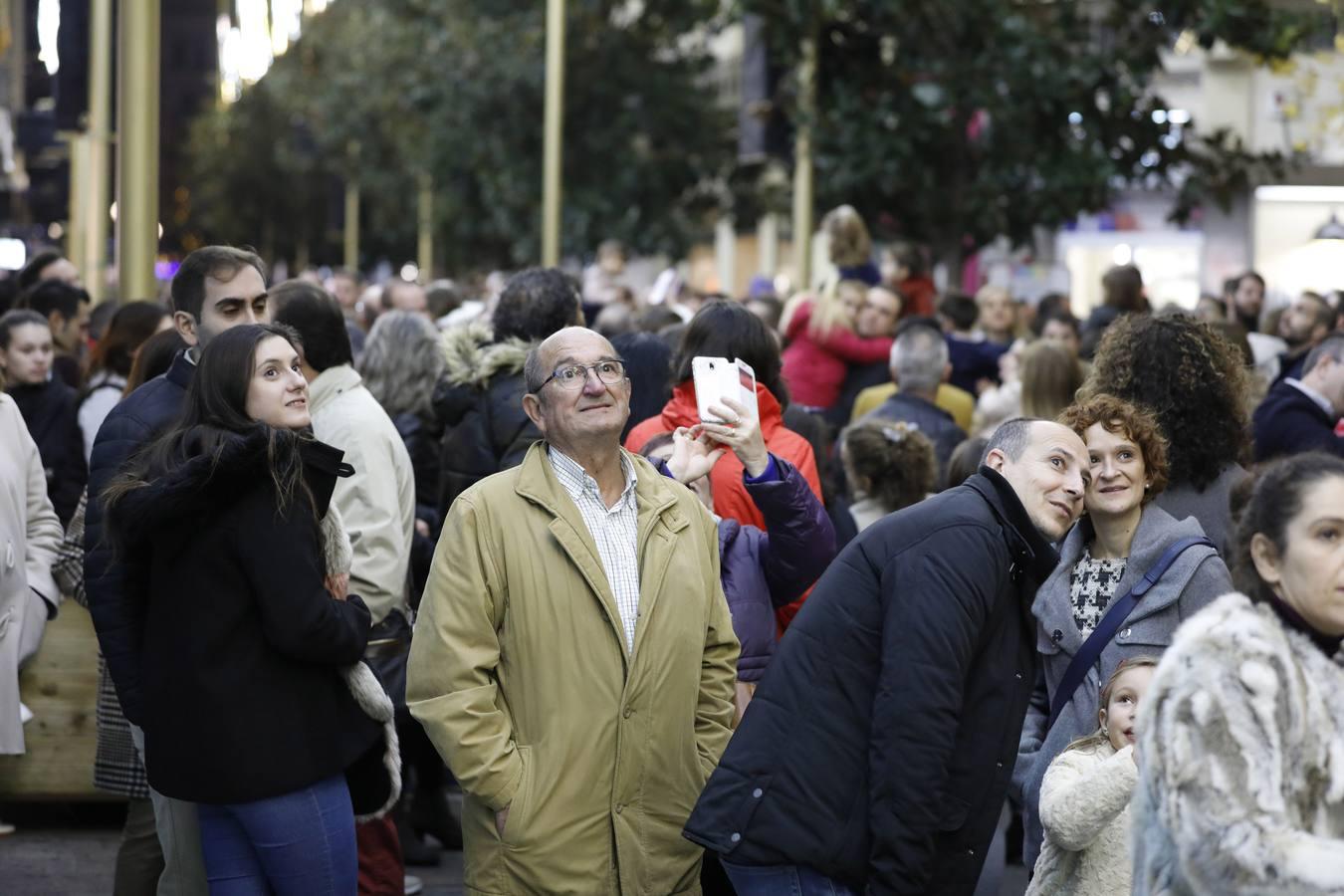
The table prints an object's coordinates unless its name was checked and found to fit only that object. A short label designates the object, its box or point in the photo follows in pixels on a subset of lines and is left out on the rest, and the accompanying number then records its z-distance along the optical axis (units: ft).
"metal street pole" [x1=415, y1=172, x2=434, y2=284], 113.99
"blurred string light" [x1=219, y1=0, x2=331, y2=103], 207.92
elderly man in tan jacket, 16.12
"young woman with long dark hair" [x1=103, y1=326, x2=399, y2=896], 16.55
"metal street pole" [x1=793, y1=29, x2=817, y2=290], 53.93
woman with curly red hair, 17.79
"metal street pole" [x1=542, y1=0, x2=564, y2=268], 61.00
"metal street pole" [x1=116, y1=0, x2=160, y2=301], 33.86
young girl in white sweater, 15.79
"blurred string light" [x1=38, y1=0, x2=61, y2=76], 41.81
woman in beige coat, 22.53
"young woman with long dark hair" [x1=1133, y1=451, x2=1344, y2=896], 11.51
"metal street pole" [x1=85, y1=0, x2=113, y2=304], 61.67
